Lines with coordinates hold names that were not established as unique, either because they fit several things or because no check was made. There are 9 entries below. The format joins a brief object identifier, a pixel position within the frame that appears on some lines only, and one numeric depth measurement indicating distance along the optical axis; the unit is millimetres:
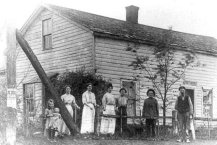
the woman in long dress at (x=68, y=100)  13922
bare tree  17188
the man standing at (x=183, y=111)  13469
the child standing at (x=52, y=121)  12523
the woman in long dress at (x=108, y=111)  14055
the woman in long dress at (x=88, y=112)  13891
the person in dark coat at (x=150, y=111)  14141
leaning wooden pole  10023
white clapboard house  18047
